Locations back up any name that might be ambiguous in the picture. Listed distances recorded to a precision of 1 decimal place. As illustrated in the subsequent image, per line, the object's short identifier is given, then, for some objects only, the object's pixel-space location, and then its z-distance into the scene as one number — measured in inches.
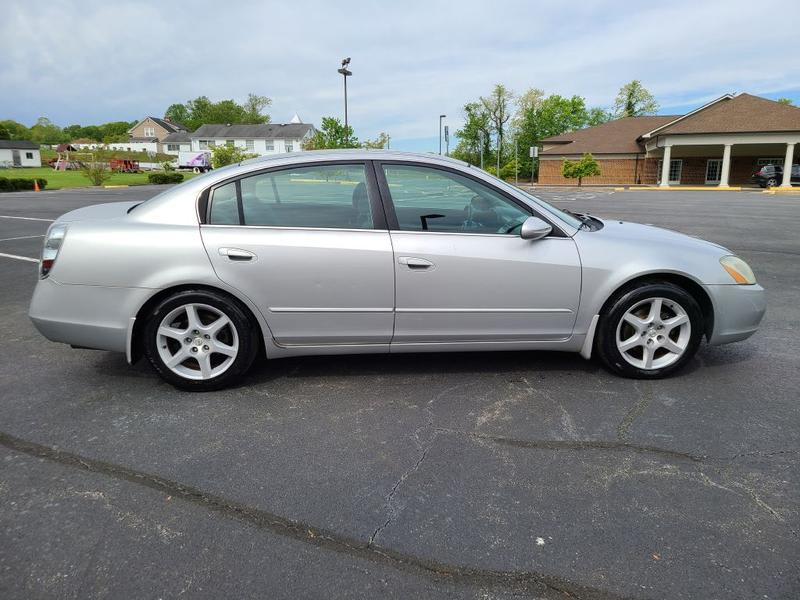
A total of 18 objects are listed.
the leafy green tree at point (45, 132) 5876.0
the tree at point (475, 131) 2982.3
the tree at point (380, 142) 1837.5
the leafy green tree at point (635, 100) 3189.0
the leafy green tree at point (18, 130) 5179.1
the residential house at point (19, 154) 3277.6
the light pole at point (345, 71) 1127.0
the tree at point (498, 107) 2994.6
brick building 1606.8
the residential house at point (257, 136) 3489.2
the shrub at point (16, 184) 1315.2
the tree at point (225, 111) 5083.7
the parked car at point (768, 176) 1494.8
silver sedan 145.6
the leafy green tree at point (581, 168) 1855.3
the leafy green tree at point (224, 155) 2274.9
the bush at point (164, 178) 1815.1
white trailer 2965.3
